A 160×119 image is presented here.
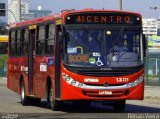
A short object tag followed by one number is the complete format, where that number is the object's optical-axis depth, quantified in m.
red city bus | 18.53
